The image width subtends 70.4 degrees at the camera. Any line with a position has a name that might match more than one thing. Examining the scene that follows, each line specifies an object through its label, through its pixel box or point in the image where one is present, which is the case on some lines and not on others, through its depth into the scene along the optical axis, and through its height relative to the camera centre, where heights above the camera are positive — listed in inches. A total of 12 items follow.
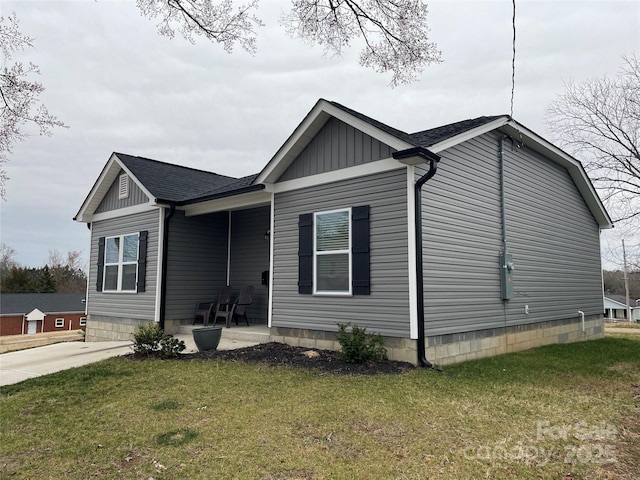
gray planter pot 307.7 -36.2
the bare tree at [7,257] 1811.8 +107.4
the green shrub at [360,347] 255.4 -34.9
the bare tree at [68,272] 1745.3 +47.8
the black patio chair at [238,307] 399.5 -20.4
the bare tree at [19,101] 199.8 +81.6
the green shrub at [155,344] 292.2 -38.8
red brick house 1357.0 -89.6
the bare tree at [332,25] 206.4 +121.6
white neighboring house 1817.2 -81.8
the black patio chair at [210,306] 417.1 -20.4
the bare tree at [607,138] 615.5 +208.2
